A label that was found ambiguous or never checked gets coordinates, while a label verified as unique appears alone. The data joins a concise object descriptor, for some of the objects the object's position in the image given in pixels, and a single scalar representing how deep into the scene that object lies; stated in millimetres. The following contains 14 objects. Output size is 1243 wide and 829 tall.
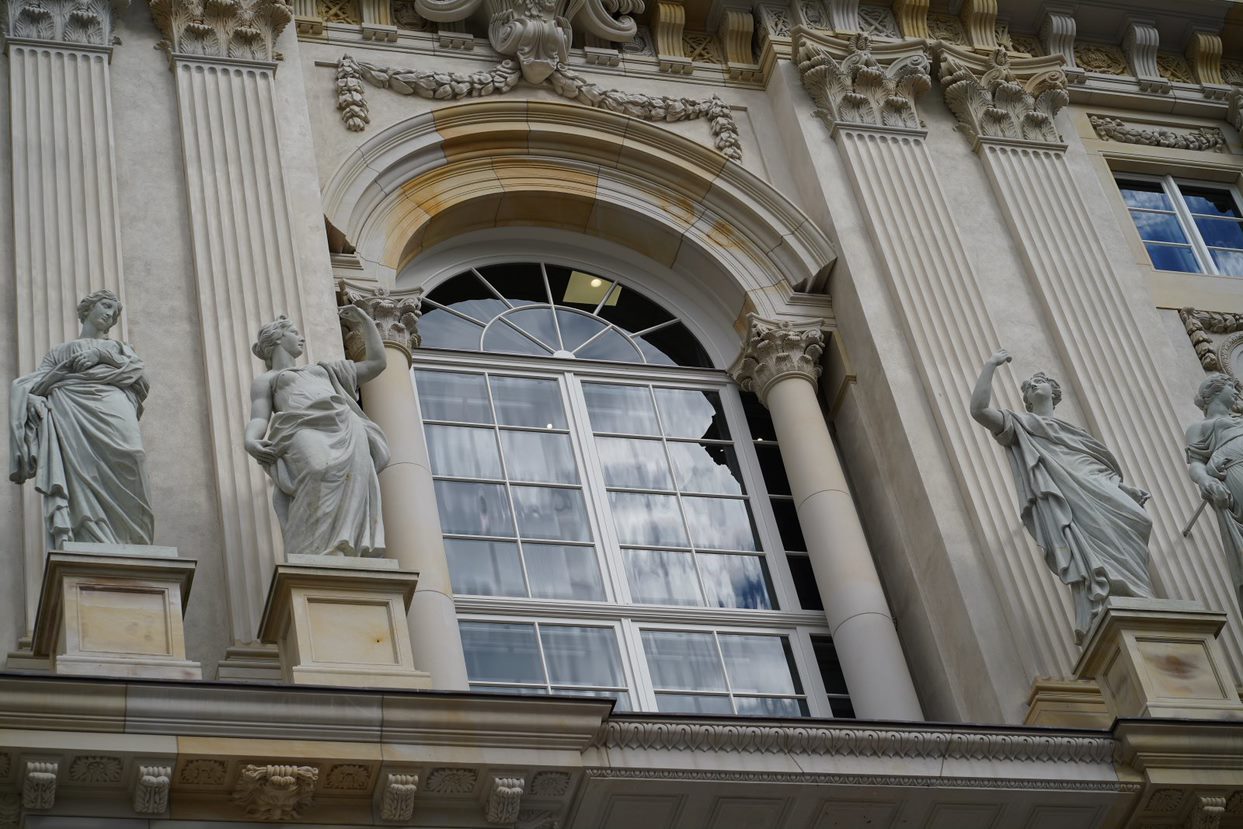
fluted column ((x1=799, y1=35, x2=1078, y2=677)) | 14039
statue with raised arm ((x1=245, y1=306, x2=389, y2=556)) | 11859
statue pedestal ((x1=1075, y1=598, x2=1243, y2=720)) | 12641
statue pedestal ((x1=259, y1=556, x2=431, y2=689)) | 11266
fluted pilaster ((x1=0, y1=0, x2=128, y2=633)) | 13430
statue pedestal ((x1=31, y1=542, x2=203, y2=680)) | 10938
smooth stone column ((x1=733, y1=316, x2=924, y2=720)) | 14062
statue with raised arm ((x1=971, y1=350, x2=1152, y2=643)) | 13289
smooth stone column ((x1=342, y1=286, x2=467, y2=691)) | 12977
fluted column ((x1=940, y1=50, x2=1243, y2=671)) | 14750
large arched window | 14133
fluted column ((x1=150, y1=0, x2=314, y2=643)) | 12688
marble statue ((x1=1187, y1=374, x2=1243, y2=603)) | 13820
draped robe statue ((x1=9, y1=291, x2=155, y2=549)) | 11539
